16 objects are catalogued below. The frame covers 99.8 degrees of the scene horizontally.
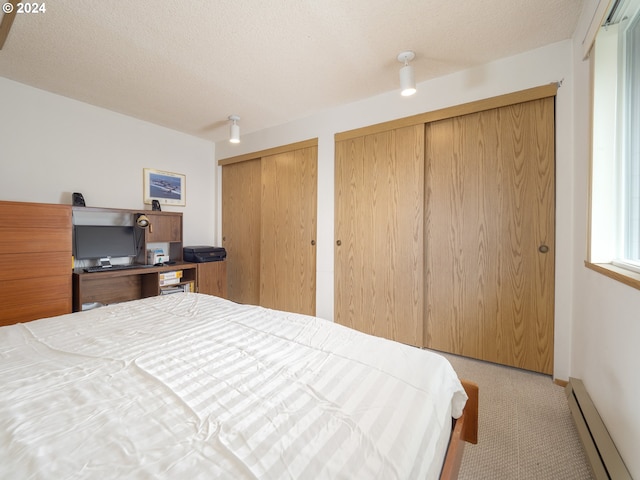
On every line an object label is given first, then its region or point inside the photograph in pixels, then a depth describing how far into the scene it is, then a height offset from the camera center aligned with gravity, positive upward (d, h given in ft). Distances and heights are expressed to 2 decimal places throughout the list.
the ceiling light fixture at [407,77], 6.68 +3.99
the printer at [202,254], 11.33 -0.75
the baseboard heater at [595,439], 3.48 -2.97
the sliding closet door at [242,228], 12.21 +0.41
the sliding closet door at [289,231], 10.25 +0.23
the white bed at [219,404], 2.01 -1.65
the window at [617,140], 4.31 +1.68
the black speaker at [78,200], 8.74 +1.17
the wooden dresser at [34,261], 6.95 -0.69
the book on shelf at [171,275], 10.13 -1.49
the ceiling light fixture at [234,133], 10.16 +3.93
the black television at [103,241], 8.86 -0.19
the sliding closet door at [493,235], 6.58 +0.07
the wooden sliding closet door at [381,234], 8.12 +0.10
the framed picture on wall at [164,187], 10.98 +2.10
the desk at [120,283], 8.34 -1.74
